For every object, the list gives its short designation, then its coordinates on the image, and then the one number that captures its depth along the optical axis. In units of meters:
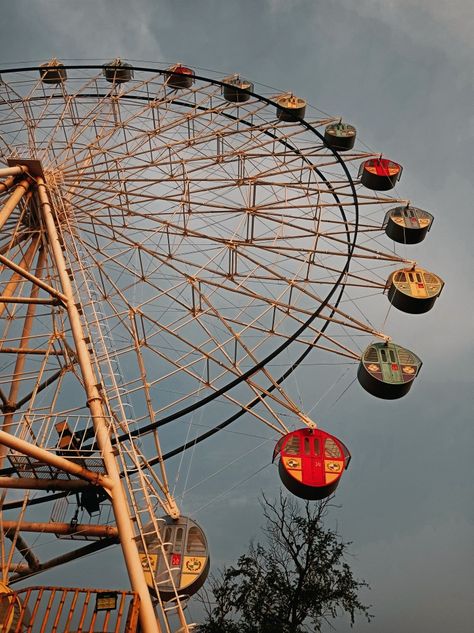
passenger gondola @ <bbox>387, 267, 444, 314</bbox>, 13.26
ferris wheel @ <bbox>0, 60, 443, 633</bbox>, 7.61
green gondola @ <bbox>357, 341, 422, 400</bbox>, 11.59
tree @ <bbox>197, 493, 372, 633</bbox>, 17.44
